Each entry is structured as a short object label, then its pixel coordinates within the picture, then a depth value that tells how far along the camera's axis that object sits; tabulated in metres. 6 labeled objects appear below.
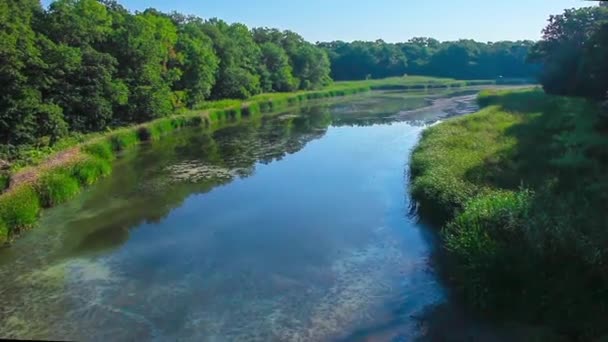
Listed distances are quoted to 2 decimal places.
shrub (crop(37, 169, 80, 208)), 16.84
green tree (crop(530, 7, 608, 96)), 36.53
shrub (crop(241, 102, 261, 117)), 47.37
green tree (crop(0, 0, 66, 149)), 22.39
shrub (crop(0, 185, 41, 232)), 14.04
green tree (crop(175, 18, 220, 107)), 43.06
